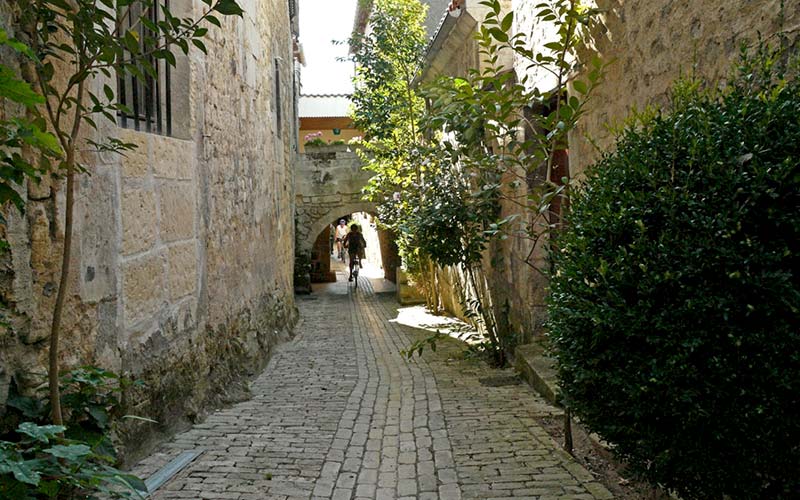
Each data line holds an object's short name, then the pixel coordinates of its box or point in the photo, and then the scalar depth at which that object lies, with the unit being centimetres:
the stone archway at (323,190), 1992
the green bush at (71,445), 214
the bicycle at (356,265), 2050
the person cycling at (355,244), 2050
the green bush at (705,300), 223
